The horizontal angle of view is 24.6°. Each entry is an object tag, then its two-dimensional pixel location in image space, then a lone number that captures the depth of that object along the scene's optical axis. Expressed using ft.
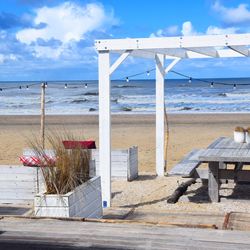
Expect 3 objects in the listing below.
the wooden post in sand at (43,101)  36.43
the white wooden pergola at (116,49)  25.27
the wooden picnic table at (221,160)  25.48
